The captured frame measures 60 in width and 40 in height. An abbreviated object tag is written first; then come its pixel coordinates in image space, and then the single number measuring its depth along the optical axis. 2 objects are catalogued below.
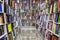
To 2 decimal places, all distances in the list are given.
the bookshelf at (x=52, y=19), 2.39
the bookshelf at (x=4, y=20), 2.38
